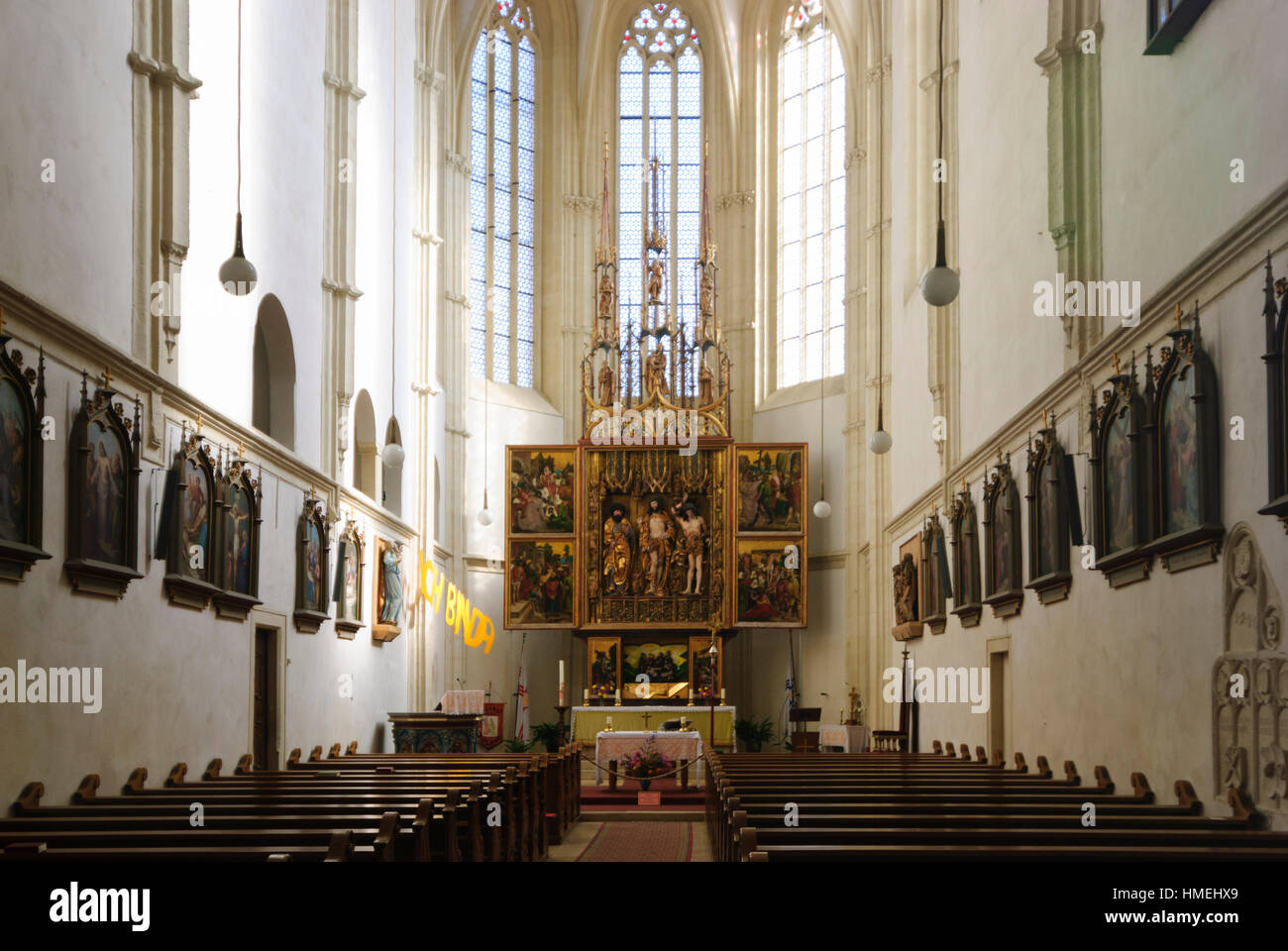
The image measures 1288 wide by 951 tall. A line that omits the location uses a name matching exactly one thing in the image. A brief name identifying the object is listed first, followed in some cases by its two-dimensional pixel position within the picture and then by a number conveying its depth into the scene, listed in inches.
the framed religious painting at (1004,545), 591.5
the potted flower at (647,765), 810.8
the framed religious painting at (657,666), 1104.8
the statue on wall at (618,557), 1116.5
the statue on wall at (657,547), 1116.5
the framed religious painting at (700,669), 1091.9
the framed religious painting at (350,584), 772.0
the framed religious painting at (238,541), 569.0
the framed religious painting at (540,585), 1113.4
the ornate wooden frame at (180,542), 509.0
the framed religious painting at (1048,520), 518.6
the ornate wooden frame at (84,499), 429.4
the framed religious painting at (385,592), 867.4
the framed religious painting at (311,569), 698.2
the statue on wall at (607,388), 1151.0
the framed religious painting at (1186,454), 367.9
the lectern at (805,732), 935.7
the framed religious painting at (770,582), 1095.0
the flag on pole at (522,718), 1147.3
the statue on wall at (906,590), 875.4
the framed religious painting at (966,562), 677.3
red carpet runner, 572.4
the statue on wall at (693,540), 1114.7
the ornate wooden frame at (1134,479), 418.9
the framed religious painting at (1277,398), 314.2
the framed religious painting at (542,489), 1120.8
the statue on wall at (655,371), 1148.5
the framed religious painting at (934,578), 753.0
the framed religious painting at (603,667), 1098.1
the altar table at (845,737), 946.1
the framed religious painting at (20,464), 383.2
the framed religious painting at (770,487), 1105.4
